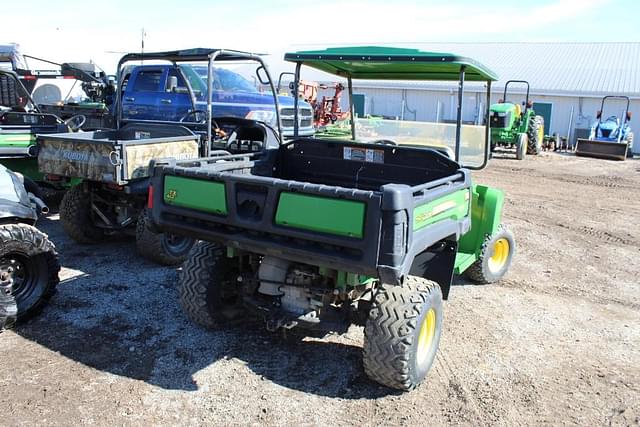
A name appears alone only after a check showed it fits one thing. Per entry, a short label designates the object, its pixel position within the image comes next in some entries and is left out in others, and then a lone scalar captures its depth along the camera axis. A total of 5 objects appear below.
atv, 4.36
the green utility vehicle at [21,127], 7.34
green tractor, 17.44
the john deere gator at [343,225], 3.22
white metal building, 24.03
